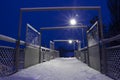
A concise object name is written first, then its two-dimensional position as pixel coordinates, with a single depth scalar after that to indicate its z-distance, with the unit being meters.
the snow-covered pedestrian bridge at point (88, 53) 3.39
